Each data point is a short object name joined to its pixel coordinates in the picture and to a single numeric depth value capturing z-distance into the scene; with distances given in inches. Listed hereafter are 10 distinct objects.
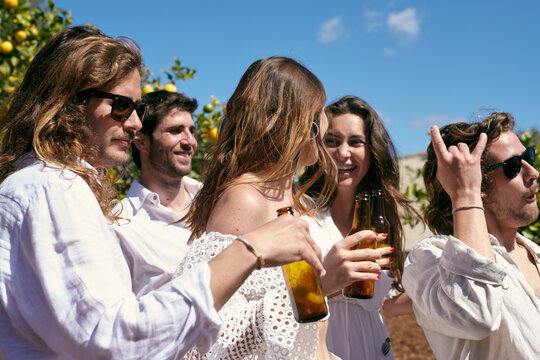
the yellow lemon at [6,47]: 190.4
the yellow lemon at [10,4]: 200.1
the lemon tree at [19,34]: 193.9
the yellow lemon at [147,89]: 192.2
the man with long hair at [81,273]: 47.9
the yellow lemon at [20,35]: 196.3
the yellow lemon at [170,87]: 202.2
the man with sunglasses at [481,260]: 86.6
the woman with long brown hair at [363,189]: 120.0
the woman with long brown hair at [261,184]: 69.6
